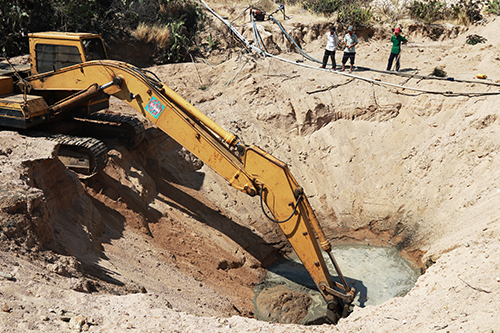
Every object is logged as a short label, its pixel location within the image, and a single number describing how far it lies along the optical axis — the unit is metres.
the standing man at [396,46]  13.18
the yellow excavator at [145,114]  7.30
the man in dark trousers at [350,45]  13.31
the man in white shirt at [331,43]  13.39
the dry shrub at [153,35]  15.66
